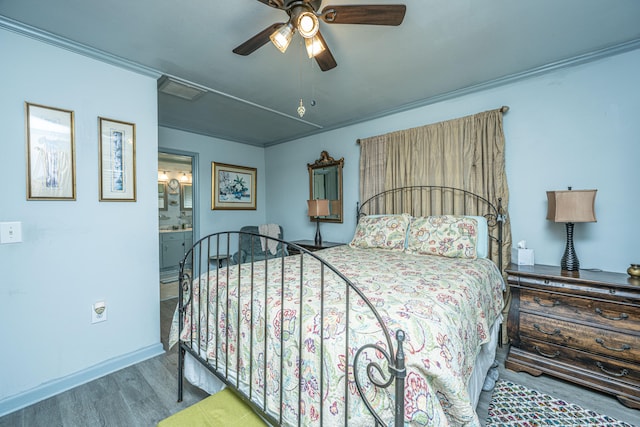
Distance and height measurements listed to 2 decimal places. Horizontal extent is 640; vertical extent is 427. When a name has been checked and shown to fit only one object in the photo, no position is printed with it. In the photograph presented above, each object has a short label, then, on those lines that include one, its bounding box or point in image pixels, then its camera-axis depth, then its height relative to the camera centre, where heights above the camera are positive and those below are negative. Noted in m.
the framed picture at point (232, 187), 4.27 +0.42
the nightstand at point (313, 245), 3.52 -0.46
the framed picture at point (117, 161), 2.10 +0.42
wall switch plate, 1.70 -0.12
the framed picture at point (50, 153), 1.81 +0.42
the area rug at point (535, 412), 1.55 -1.22
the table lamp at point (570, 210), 1.95 +0.00
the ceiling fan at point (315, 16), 1.37 +1.03
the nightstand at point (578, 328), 1.69 -0.82
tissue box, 2.26 -0.39
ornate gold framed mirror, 3.82 +0.43
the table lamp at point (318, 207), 3.57 +0.06
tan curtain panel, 2.55 +0.54
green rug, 1.22 -0.96
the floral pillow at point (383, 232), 2.68 -0.22
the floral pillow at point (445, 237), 2.32 -0.24
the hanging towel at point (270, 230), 4.32 -0.30
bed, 0.89 -0.52
